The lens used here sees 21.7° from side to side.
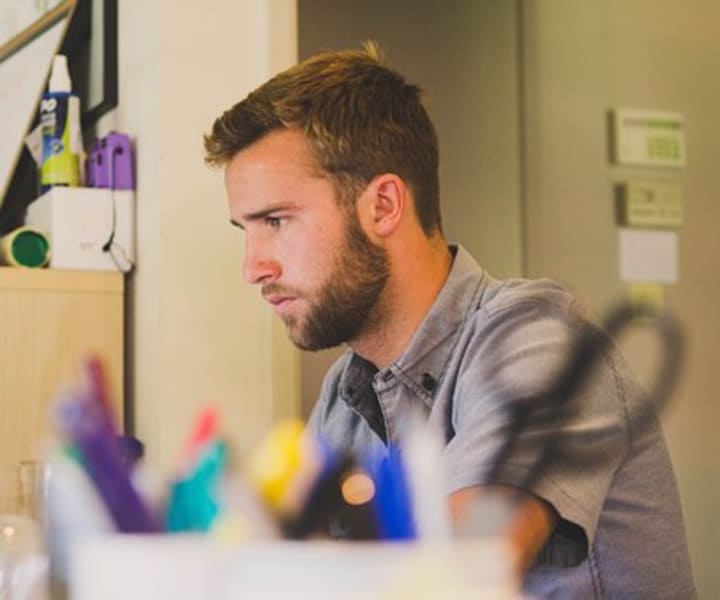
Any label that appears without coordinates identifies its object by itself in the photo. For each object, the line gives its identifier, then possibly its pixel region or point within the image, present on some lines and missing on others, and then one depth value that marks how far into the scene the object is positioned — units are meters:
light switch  2.44
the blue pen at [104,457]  0.52
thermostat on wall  2.46
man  1.44
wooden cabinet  1.84
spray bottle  1.94
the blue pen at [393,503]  0.53
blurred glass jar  0.92
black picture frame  2.00
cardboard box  1.90
